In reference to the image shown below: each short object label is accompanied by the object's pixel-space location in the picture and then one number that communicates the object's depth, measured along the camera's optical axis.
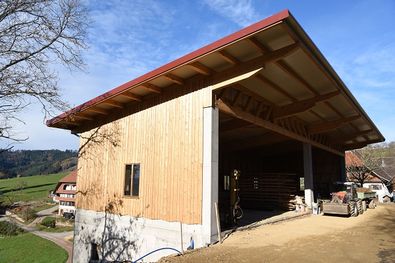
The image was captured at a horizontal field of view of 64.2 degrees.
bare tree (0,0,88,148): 9.54
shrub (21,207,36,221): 53.30
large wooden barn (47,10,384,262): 9.09
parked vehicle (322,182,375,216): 15.49
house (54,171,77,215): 57.58
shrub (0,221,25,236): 42.10
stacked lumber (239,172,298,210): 19.00
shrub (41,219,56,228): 46.99
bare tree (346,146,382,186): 35.84
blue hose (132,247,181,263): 10.05
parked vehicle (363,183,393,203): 37.51
